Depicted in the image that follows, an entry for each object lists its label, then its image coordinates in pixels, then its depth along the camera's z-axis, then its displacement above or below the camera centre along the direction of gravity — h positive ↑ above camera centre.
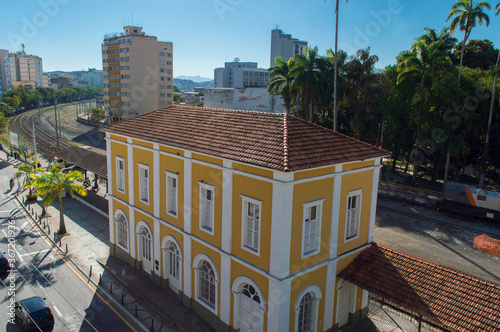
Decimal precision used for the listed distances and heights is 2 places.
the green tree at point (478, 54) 45.22 +5.76
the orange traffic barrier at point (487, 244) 25.25 -9.76
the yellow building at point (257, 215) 12.96 -4.68
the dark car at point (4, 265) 19.78 -9.30
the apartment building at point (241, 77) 141.38 +7.34
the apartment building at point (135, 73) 89.00 +4.74
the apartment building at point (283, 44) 151.62 +21.17
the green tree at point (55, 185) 24.80 -6.33
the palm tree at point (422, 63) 36.09 +3.62
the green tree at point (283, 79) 45.06 +2.09
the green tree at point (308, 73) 41.19 +2.63
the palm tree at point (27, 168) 31.50 -6.72
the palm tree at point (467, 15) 33.31 +7.76
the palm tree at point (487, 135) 31.72 -2.95
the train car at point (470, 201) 29.66 -8.08
